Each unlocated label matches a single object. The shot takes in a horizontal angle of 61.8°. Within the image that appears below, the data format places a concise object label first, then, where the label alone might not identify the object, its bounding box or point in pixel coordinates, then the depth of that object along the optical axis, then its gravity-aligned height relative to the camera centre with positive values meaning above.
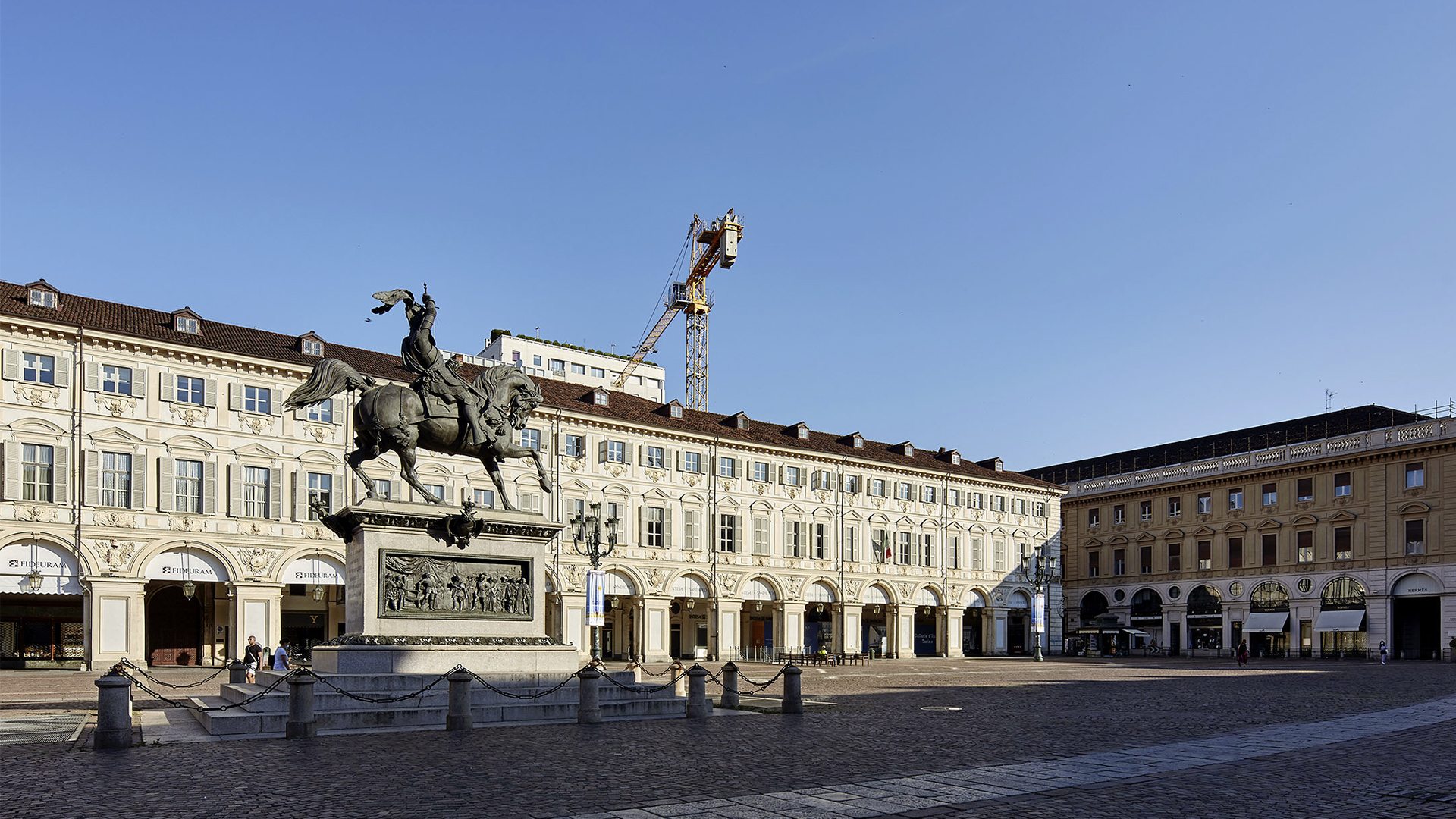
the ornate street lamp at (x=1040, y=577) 63.86 -4.76
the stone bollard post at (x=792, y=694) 22.89 -3.67
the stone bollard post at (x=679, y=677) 26.56 -3.86
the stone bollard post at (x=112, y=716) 16.16 -2.82
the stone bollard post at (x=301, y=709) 17.61 -2.99
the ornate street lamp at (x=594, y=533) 35.91 -1.01
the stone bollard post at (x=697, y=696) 21.67 -3.48
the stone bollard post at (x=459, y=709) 18.89 -3.21
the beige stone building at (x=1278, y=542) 69.62 -2.88
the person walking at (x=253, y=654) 34.34 -4.34
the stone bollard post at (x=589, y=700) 20.08 -3.27
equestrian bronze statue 22.20 +1.81
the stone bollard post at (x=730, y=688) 24.52 -3.81
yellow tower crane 109.62 +18.09
